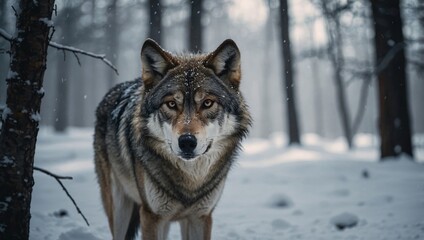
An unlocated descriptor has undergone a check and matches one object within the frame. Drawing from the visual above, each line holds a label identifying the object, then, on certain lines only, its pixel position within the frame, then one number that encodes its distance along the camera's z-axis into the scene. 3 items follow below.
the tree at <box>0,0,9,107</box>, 30.44
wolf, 3.25
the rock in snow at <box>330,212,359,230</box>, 5.08
